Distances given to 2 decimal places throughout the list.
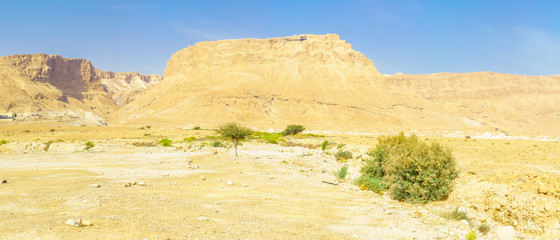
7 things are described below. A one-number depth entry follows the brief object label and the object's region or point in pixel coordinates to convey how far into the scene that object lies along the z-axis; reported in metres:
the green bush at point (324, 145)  37.61
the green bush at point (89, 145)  35.12
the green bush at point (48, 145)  34.57
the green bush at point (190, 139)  47.50
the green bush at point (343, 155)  26.75
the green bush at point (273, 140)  47.03
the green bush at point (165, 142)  40.82
